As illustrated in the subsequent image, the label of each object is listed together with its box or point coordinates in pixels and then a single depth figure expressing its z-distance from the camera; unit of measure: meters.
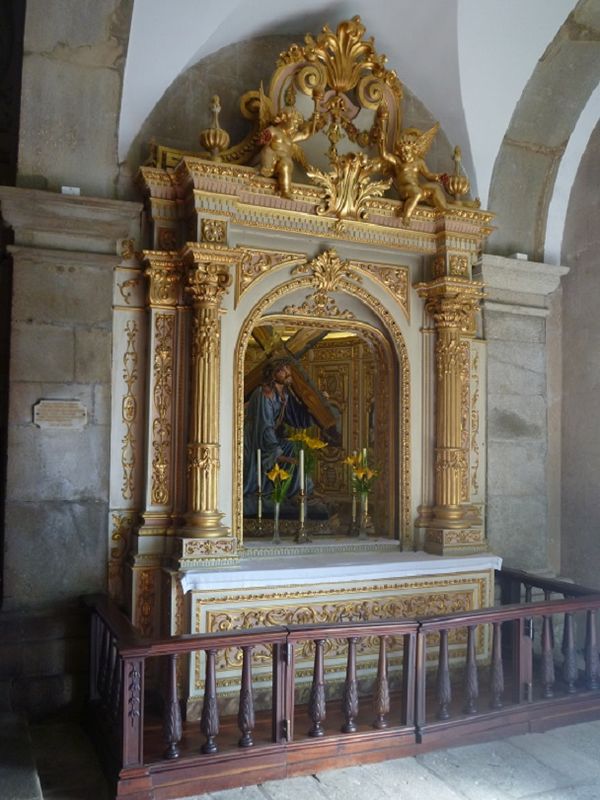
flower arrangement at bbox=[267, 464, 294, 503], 4.99
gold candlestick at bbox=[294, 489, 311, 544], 4.95
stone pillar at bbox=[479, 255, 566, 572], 5.42
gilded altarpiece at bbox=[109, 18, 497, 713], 4.39
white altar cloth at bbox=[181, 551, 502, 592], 4.15
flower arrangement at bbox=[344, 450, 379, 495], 5.18
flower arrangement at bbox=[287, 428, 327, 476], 5.15
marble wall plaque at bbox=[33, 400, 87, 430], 4.21
